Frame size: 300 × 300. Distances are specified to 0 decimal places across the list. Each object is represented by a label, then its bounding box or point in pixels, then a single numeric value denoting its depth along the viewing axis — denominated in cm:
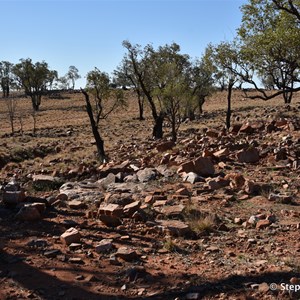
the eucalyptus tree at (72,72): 10368
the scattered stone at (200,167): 1050
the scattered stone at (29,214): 736
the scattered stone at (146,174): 1067
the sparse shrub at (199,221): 654
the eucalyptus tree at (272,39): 1154
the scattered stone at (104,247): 588
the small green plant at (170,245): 590
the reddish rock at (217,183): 909
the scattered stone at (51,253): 571
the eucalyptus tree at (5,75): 7343
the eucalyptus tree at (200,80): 3241
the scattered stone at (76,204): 828
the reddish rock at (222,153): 1200
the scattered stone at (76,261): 550
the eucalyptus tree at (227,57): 1422
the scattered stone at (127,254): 557
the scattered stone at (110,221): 706
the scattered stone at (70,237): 617
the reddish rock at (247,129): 1628
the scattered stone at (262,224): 654
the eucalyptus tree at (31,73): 5484
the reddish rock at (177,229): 644
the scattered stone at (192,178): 992
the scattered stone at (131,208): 742
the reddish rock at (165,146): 1538
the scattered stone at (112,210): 734
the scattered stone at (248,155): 1160
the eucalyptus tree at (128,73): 3668
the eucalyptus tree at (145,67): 2434
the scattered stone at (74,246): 600
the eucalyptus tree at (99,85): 2509
